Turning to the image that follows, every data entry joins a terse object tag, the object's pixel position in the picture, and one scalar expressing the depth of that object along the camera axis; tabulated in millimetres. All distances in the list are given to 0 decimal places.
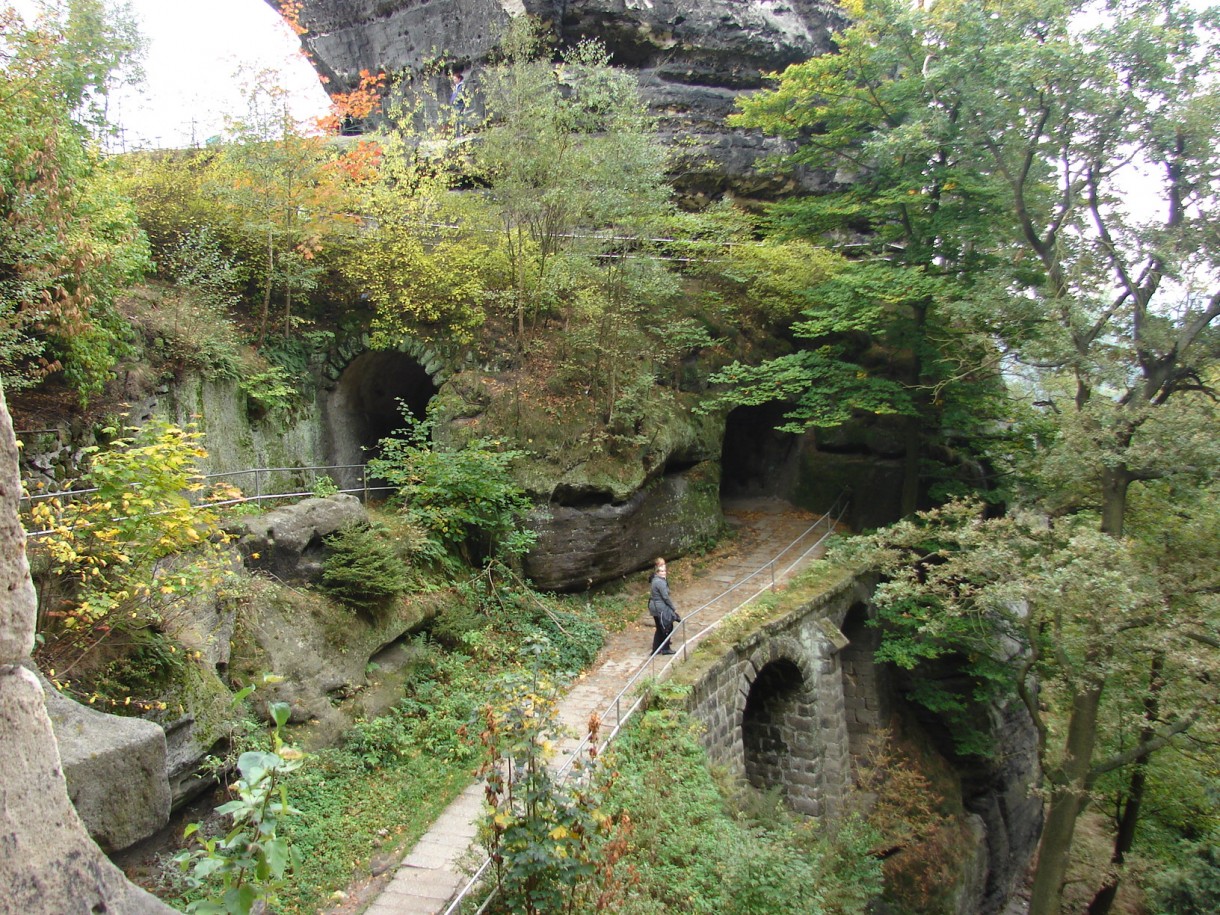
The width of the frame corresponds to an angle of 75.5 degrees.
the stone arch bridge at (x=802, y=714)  14031
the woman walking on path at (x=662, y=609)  11383
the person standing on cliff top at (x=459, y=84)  20547
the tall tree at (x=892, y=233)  15406
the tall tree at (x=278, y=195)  13406
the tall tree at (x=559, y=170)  14172
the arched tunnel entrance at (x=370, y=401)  15539
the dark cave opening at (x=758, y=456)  21453
